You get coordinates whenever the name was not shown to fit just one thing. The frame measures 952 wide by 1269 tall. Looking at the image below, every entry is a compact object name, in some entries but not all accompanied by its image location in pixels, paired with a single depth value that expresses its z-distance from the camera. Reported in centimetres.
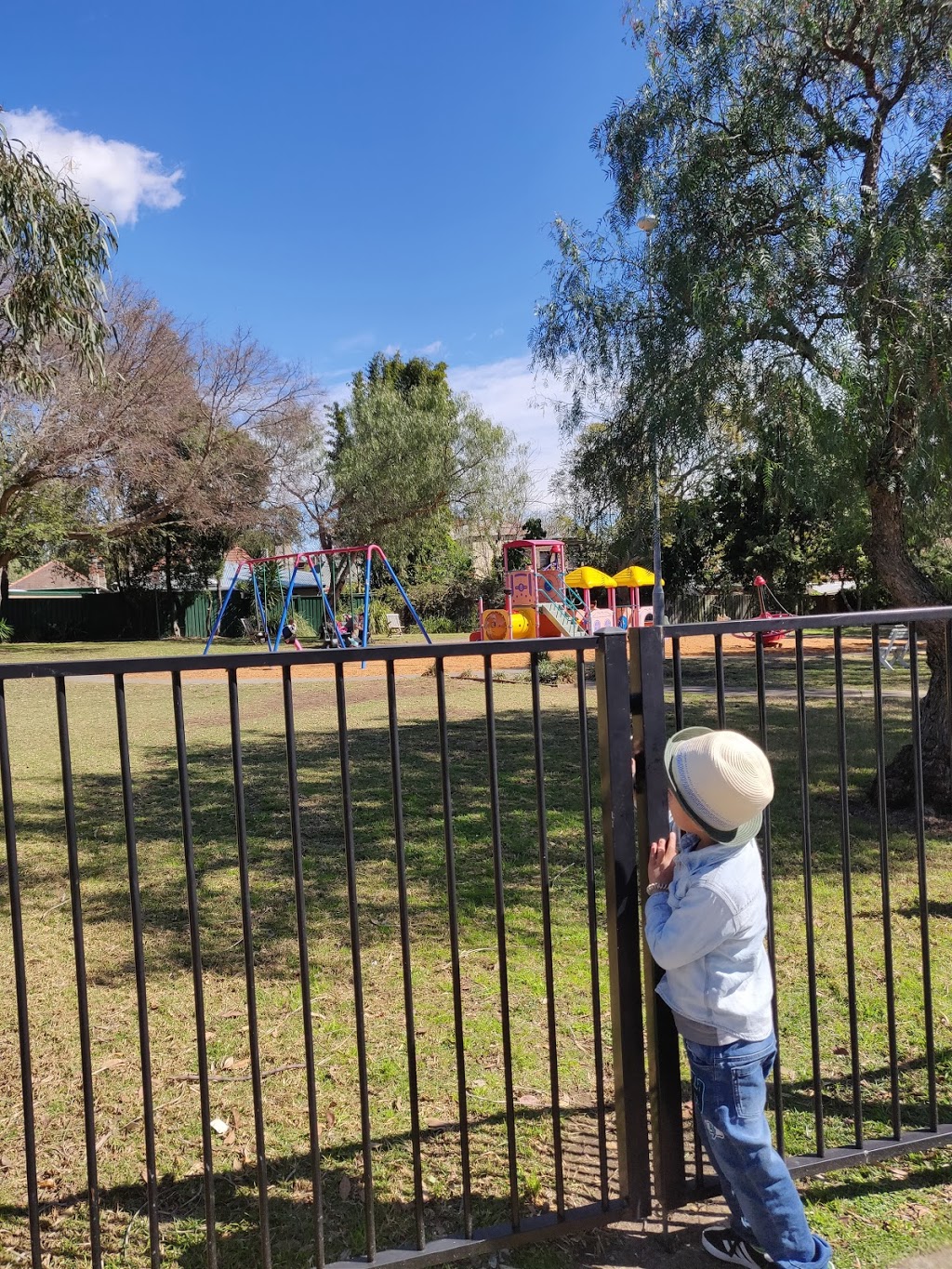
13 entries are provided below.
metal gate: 204
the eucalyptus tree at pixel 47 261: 777
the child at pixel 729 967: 186
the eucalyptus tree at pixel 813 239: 563
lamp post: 682
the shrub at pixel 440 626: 3259
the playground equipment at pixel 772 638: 2081
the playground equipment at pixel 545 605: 1859
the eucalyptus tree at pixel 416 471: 3266
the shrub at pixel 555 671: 1580
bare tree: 2250
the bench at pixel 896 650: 1359
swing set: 1778
